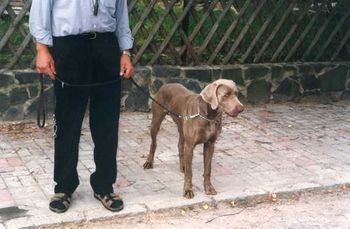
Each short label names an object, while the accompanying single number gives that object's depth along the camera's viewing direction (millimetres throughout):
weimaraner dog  4445
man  3961
